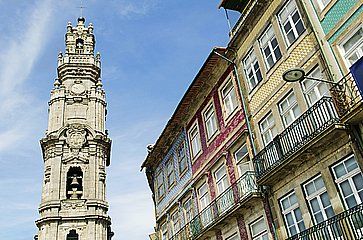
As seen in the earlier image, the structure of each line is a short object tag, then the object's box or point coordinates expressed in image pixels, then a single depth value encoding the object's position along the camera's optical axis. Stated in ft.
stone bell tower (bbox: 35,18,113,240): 101.40
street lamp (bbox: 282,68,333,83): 31.50
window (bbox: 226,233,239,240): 47.29
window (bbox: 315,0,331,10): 38.44
